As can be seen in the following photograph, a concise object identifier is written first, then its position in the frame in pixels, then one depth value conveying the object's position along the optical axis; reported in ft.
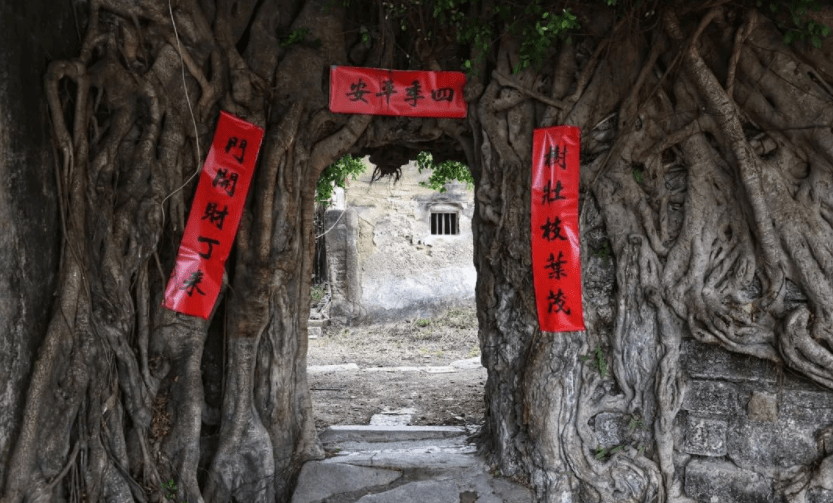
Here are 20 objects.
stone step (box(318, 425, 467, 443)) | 17.24
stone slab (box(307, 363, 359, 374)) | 29.40
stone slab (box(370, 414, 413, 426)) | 19.71
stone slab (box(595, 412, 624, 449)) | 14.29
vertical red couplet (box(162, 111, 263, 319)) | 13.48
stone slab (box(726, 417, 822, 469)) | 13.24
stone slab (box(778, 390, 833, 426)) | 13.12
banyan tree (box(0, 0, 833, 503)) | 12.61
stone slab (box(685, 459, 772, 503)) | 13.53
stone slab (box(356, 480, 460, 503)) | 14.01
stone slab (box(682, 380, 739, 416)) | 13.79
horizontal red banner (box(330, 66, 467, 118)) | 15.05
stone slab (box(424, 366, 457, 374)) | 28.92
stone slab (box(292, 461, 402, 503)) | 14.08
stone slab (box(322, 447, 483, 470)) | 15.03
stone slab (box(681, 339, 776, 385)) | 13.51
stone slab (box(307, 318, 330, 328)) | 41.23
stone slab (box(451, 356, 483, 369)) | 30.17
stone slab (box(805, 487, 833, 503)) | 12.84
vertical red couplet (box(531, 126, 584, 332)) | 14.01
